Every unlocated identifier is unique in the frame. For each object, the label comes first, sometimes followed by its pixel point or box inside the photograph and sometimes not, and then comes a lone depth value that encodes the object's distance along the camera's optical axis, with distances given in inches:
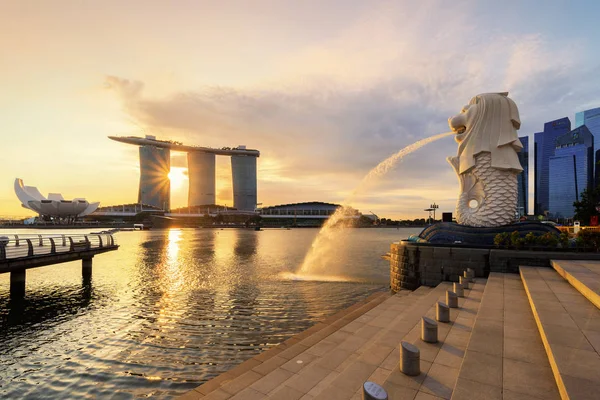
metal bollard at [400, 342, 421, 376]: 243.1
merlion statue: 877.8
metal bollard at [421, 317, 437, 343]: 308.2
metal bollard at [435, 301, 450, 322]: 371.2
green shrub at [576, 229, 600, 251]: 671.8
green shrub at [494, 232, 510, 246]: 735.7
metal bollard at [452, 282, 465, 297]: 501.9
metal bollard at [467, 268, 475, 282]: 630.8
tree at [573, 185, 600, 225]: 1781.5
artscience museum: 6437.0
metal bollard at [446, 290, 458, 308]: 430.0
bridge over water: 755.4
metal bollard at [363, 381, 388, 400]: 175.0
